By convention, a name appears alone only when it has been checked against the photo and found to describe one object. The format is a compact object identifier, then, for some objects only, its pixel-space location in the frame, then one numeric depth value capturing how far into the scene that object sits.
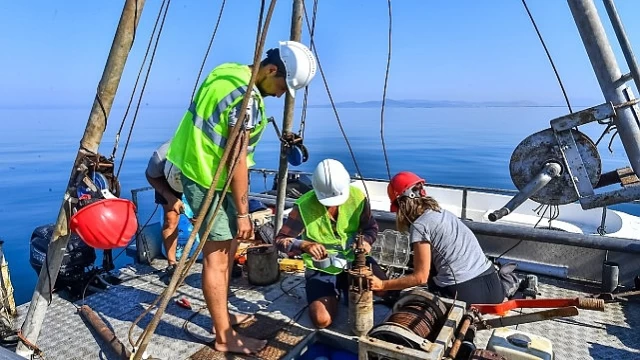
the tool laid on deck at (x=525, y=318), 1.79
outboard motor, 3.15
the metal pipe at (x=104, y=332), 2.35
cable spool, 1.66
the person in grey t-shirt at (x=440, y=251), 2.41
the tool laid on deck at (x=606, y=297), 1.98
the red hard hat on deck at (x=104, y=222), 1.80
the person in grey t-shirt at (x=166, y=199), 3.17
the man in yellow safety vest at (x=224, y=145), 2.05
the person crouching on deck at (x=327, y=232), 2.72
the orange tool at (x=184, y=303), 2.94
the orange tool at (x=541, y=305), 1.76
